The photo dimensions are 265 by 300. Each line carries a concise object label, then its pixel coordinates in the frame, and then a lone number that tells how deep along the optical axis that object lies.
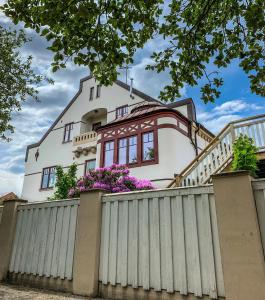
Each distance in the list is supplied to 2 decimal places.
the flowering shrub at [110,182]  9.39
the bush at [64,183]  11.06
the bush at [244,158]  5.22
